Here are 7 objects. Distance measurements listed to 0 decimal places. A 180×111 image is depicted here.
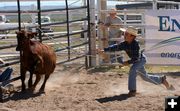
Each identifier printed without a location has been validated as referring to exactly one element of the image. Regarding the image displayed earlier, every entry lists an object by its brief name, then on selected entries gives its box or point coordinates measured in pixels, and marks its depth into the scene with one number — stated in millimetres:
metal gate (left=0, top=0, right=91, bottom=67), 11482
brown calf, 8280
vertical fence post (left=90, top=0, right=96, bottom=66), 12531
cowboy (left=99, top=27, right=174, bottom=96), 8641
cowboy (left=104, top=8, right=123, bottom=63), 12537
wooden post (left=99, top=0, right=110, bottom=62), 12727
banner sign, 12172
